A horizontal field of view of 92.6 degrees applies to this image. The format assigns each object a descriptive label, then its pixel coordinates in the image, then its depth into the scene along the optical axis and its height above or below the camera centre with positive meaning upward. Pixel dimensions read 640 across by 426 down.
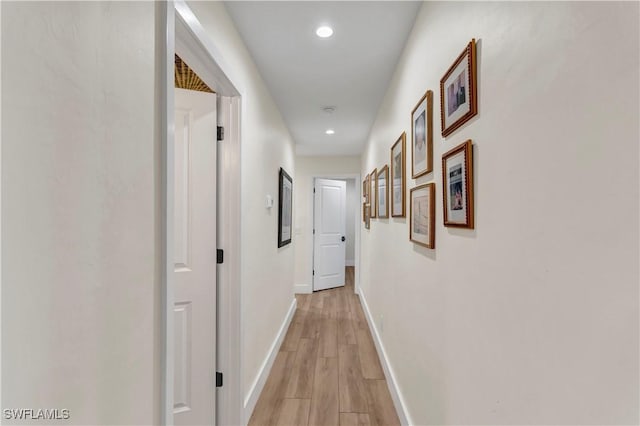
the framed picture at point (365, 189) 4.33 +0.40
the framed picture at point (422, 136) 1.44 +0.40
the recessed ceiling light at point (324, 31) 1.81 +1.11
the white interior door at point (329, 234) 5.54 -0.34
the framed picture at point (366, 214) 4.07 +0.02
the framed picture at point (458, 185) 1.03 +0.11
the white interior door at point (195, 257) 1.72 -0.24
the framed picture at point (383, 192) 2.64 +0.22
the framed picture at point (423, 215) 1.39 +0.00
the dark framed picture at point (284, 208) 3.16 +0.09
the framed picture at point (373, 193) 3.37 +0.27
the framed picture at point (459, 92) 1.00 +0.45
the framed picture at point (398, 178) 2.00 +0.27
